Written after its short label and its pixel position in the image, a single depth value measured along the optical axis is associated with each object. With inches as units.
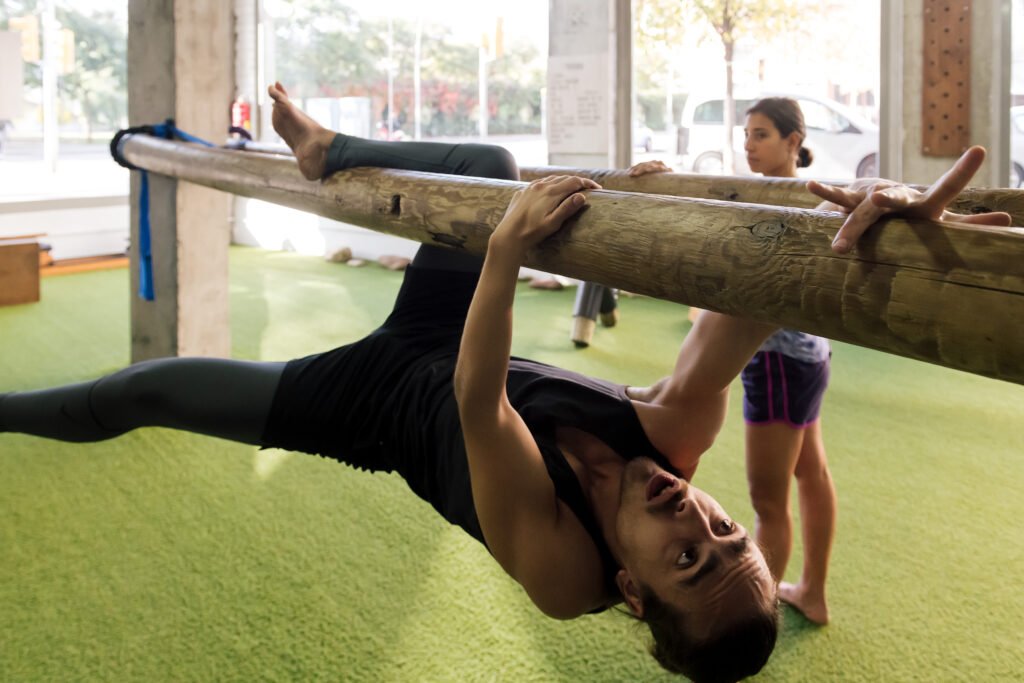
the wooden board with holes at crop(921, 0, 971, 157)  163.0
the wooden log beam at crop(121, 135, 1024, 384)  30.4
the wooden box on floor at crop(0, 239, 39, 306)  217.5
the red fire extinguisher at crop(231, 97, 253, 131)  316.2
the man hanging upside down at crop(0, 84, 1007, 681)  46.4
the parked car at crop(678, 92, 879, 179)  206.1
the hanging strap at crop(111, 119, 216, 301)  130.7
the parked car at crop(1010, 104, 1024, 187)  169.8
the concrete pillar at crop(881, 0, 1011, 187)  160.4
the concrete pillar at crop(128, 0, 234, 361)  137.3
